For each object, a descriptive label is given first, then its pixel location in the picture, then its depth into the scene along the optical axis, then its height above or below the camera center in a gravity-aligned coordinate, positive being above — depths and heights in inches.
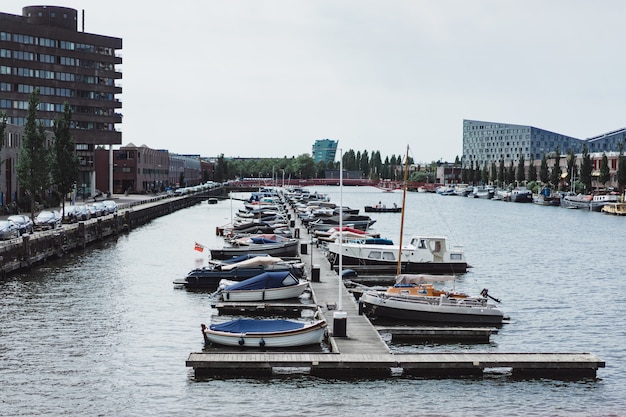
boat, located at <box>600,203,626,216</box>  7421.3 -188.1
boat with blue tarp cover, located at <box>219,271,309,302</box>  2235.5 -301.2
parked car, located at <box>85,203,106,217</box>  4800.2 -205.6
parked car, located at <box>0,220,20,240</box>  3164.1 -226.4
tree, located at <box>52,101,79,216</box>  4581.7 +84.4
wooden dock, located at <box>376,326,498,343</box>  1860.2 -342.3
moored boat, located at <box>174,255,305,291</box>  2578.7 -295.0
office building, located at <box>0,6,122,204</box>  6338.6 +816.0
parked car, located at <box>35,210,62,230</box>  3818.9 -223.3
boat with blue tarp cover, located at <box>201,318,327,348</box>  1690.5 -321.0
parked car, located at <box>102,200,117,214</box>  5087.1 -196.9
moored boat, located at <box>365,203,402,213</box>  7775.6 -255.8
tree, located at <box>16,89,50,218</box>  4092.0 +75.4
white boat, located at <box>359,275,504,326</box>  2047.2 -313.0
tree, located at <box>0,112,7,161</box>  3688.5 +190.8
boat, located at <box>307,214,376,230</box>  4481.8 -244.3
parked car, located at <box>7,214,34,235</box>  3410.4 -212.8
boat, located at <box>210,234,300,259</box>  3277.6 -279.2
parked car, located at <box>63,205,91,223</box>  4400.8 -217.4
